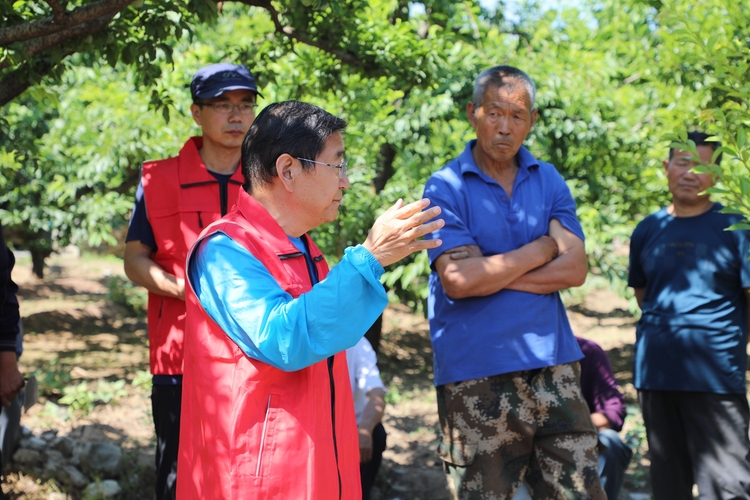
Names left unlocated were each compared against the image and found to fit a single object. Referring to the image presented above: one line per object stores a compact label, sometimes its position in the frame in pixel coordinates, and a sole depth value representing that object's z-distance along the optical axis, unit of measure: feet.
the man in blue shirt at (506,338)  9.12
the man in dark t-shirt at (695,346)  11.10
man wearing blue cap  9.55
